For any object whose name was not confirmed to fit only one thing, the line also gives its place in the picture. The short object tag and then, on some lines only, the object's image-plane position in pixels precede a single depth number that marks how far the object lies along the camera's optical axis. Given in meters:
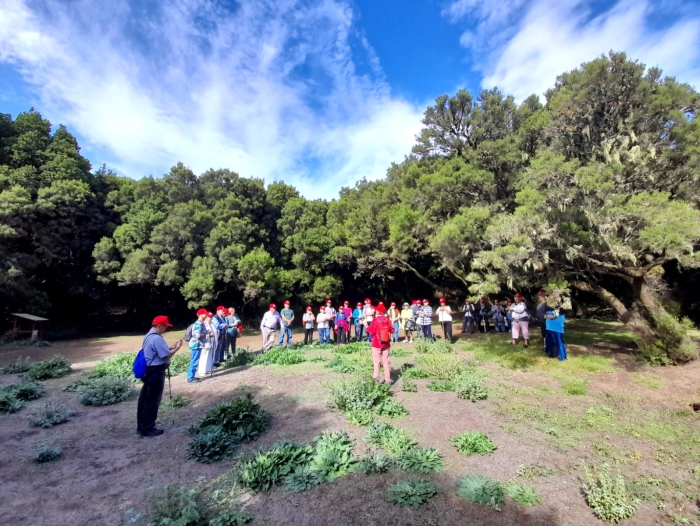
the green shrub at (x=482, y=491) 3.89
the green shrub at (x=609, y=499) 3.67
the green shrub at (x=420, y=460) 4.60
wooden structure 17.28
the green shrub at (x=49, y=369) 9.77
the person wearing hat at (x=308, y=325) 14.82
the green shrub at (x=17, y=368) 10.58
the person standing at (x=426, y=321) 14.66
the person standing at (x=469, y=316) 17.09
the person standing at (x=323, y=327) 14.90
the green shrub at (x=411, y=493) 3.89
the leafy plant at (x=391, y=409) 6.49
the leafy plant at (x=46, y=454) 5.13
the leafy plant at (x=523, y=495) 3.91
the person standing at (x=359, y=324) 15.52
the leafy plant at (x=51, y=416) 6.44
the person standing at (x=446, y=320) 14.59
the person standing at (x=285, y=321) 13.31
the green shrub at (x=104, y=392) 7.72
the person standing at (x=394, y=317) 15.43
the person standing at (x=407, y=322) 15.45
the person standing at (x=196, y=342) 9.16
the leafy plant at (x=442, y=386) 8.08
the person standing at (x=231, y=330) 11.97
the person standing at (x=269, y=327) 12.13
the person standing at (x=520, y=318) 12.38
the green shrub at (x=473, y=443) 5.06
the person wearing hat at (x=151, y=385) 6.05
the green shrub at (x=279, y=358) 11.05
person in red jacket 7.97
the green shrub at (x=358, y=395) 6.67
